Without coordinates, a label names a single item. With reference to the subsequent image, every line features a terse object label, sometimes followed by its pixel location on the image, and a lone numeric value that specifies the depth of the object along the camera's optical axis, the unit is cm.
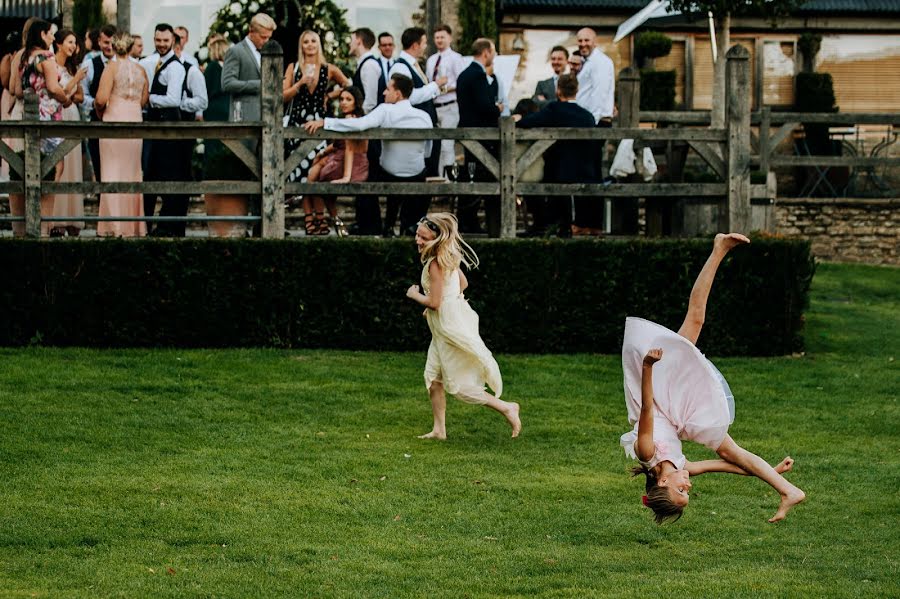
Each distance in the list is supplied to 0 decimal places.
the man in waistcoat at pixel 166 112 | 1454
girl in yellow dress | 1077
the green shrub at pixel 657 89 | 2647
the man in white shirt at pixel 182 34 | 1656
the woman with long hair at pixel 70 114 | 1451
